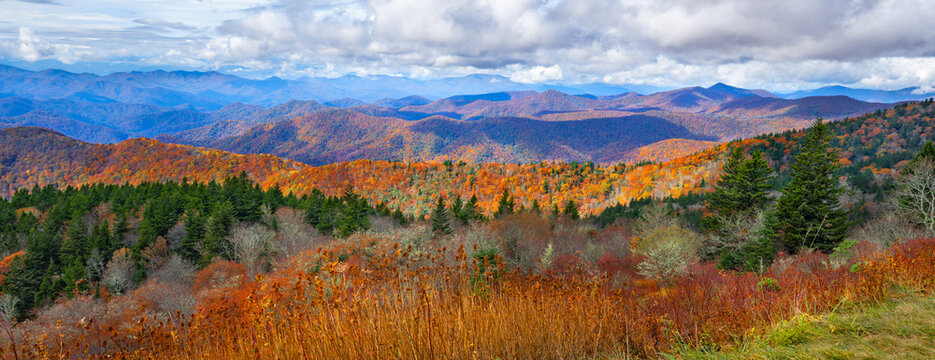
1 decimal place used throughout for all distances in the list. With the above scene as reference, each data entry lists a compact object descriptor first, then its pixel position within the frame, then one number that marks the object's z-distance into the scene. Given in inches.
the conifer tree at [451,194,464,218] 2162.9
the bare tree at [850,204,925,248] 845.7
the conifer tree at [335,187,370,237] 1748.3
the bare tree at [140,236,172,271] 1612.9
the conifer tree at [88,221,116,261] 1769.2
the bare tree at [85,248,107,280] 1614.2
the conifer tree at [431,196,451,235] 1716.3
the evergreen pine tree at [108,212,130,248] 1887.2
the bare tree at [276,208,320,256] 1517.5
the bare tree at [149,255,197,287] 1362.0
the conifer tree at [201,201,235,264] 1539.1
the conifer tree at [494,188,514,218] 2268.2
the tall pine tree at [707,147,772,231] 1225.4
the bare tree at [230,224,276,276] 1363.2
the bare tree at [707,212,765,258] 1031.6
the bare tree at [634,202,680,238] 1555.1
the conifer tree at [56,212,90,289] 1729.8
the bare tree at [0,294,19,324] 1052.9
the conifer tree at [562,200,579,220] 2203.5
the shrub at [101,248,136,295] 1378.0
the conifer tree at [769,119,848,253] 1042.7
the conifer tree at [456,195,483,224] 2057.1
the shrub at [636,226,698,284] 727.7
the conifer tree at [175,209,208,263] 1653.5
